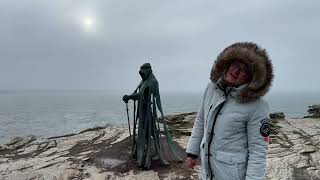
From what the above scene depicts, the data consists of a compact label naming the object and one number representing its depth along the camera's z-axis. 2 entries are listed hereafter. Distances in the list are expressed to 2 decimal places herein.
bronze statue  4.60
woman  1.80
